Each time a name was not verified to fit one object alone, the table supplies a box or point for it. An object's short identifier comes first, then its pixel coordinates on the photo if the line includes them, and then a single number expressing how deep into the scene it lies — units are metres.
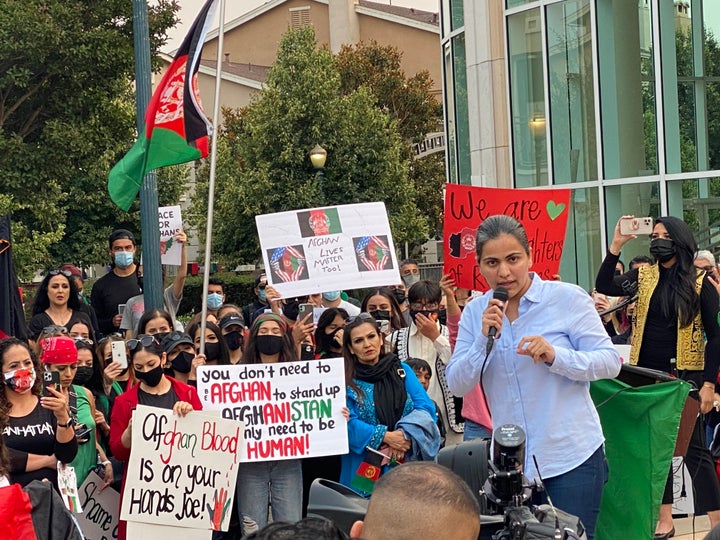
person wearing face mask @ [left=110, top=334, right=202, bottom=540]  7.37
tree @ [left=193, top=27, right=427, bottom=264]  40.66
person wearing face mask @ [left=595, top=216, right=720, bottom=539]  7.48
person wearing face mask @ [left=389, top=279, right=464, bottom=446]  8.18
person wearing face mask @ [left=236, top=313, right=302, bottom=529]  7.60
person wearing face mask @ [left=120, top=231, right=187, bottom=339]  10.73
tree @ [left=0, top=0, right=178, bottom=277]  20.53
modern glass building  15.95
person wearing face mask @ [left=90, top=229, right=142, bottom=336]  11.22
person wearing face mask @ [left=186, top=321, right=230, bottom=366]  8.69
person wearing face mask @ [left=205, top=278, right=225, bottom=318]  12.42
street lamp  25.41
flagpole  8.06
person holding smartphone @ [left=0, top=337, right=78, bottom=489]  6.50
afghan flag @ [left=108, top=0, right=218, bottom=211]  10.04
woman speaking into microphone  4.97
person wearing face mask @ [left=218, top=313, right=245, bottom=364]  8.73
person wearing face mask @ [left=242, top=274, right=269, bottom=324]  13.39
